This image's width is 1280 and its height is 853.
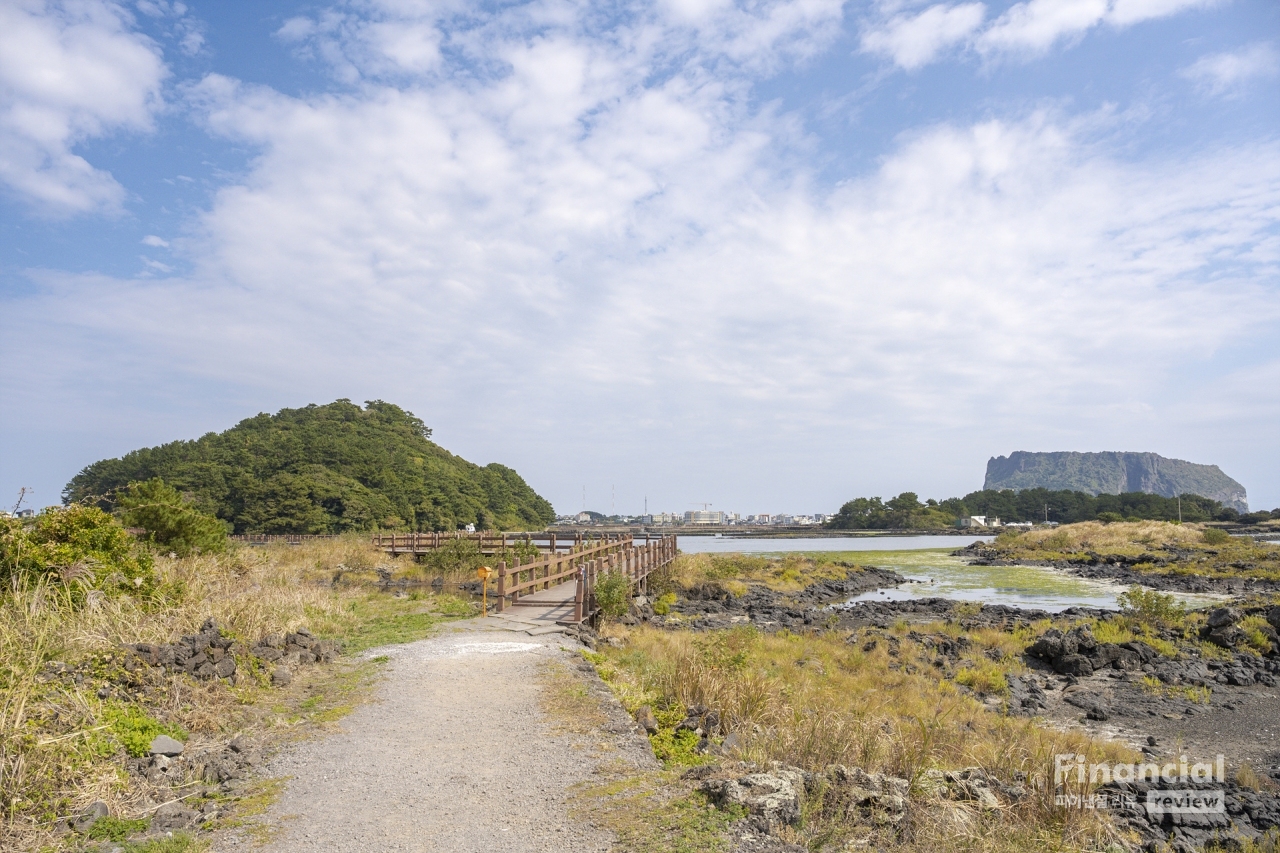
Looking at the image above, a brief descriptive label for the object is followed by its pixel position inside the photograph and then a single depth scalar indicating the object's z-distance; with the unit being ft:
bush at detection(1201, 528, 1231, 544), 198.08
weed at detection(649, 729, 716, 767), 23.97
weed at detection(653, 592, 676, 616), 81.22
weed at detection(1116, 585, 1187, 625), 70.59
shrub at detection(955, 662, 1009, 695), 49.53
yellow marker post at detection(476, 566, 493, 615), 55.42
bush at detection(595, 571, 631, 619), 57.31
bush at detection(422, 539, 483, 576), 94.53
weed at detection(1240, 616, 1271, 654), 59.62
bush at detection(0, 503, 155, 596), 35.68
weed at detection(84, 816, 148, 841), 17.29
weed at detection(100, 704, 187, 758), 21.53
